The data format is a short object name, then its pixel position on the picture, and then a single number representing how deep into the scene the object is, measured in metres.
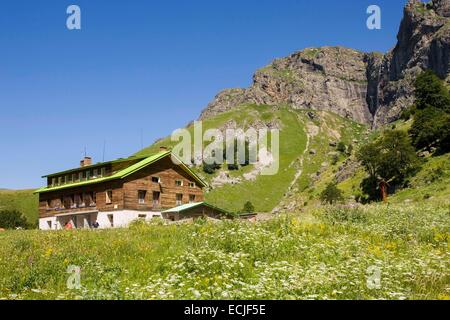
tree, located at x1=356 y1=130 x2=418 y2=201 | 69.81
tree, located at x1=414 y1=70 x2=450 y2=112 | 85.12
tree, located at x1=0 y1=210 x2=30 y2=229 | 97.56
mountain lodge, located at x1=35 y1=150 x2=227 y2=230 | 55.45
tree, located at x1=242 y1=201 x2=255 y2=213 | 137.59
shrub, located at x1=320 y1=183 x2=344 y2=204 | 82.91
